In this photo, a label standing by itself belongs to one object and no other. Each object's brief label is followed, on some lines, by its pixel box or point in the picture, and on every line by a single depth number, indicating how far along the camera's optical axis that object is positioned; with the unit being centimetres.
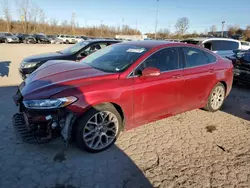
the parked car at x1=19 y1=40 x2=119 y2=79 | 608
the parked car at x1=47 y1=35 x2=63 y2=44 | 3773
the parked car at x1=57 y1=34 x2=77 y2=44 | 4055
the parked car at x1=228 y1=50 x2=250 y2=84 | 679
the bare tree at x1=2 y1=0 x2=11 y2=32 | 5381
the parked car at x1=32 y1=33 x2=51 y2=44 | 3597
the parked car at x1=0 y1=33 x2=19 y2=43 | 3125
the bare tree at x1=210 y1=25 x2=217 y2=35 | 6826
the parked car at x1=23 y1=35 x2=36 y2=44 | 3405
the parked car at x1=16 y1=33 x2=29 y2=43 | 3421
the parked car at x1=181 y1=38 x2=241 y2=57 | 926
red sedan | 271
